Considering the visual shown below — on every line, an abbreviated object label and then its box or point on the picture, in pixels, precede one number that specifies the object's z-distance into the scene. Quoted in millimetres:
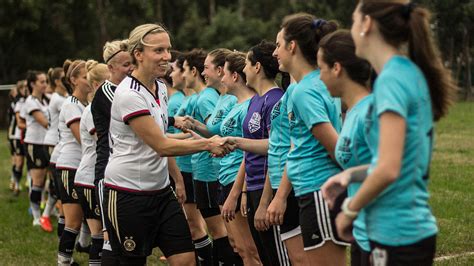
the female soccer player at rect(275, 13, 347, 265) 4438
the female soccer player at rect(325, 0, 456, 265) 3035
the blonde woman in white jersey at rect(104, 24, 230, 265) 5164
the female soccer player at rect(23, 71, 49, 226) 11578
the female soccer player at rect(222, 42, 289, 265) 5461
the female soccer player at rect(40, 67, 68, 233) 10038
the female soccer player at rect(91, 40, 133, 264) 5797
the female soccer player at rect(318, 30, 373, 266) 3514
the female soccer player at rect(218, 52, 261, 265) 6293
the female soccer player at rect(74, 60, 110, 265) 6988
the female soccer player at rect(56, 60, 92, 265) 7625
